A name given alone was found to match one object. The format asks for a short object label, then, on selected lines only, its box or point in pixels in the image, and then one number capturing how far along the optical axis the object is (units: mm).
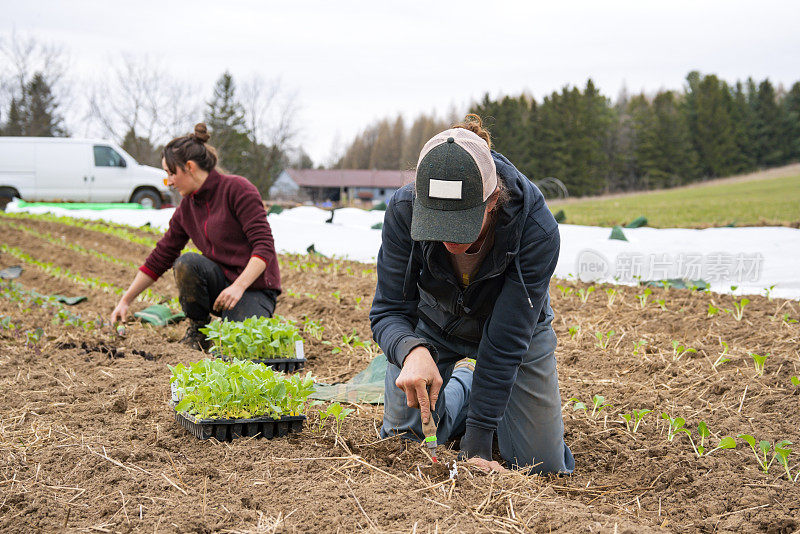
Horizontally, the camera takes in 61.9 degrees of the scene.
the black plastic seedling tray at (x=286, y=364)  3494
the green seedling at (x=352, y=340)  4117
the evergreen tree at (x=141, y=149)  30875
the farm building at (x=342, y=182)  51944
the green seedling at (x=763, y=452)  2227
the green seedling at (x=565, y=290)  5102
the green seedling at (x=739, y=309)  4265
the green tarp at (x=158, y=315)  4707
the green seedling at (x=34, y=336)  3963
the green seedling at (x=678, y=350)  3625
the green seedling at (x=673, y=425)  2482
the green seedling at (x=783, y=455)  2178
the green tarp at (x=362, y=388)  3195
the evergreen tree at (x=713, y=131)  44250
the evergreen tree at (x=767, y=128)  44906
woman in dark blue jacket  1852
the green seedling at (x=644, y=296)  4729
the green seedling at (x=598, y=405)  2846
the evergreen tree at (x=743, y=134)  44719
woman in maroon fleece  3807
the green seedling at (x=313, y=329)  4273
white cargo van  16641
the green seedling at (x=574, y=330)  4156
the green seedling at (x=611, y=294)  4736
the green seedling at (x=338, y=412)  2340
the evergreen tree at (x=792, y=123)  44219
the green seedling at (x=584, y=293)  5016
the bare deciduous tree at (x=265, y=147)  39625
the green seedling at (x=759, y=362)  3121
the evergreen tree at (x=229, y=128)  39656
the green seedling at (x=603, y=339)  3909
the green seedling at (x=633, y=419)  2713
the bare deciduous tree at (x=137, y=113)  31969
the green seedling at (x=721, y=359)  3448
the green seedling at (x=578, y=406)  2818
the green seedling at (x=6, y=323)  4196
